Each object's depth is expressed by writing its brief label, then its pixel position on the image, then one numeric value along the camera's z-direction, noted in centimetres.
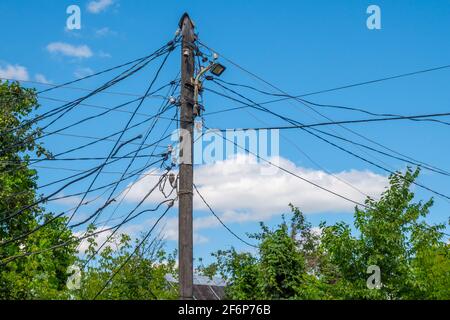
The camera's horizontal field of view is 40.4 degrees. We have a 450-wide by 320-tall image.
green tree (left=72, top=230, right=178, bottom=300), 3206
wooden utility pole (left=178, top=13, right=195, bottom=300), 1198
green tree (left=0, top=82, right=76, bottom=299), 2792
